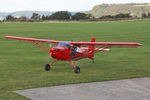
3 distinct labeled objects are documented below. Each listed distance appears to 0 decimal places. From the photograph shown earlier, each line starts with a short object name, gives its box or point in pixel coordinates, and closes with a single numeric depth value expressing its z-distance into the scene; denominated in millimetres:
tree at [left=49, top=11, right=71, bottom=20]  132625
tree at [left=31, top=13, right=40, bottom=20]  144625
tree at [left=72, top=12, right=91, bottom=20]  132525
